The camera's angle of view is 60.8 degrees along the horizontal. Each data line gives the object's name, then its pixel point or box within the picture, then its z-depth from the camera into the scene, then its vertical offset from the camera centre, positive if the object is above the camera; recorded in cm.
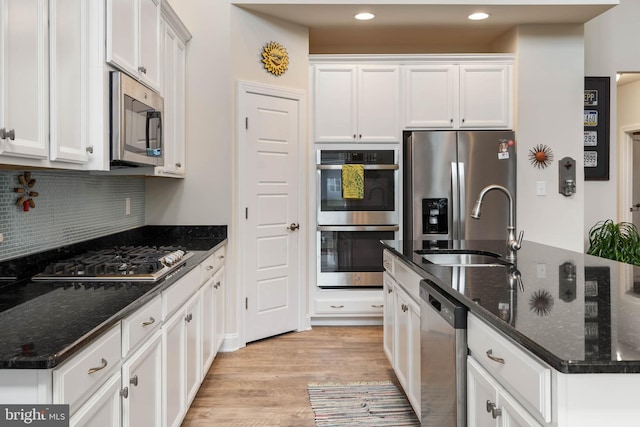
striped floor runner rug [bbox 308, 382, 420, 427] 288 -114
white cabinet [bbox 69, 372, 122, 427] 137 -56
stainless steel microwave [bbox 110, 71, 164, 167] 230 +37
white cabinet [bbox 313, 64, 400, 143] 473 +88
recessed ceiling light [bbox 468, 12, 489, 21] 441 +154
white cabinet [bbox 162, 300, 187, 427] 223 -73
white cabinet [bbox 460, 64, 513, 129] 473 +94
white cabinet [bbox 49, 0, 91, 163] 189 +46
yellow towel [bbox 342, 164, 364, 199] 469 +19
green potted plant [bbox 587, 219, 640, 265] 492 -36
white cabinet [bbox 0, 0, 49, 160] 156 +38
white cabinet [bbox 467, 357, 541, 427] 137 -56
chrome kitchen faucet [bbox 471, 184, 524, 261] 258 -13
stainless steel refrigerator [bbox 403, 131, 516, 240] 455 +19
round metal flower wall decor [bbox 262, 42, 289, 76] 439 +119
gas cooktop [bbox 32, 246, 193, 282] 219 -27
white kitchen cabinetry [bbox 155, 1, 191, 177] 344 +77
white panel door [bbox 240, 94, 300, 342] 432 -10
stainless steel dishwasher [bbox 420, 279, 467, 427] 181 -56
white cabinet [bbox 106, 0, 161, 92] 231 +79
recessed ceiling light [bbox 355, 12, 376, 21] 441 +154
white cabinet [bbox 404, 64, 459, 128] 475 +94
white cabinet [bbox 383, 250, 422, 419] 255 -63
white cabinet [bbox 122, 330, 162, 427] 174 -64
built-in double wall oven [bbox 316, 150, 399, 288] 472 -10
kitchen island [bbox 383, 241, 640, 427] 114 -30
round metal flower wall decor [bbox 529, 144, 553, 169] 469 +42
